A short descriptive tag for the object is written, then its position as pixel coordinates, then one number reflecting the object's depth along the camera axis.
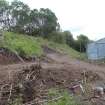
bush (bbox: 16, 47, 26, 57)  7.43
